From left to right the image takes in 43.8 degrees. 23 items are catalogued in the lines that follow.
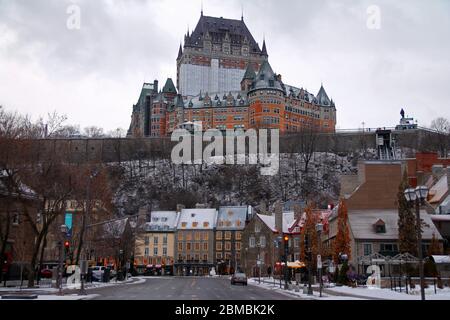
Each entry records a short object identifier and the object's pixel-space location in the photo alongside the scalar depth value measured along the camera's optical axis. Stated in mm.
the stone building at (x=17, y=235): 39969
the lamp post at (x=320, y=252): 33281
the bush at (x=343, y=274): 45312
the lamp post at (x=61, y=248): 31242
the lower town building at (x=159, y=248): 101688
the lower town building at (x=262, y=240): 82525
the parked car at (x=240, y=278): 51719
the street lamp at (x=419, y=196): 20984
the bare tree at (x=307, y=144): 144562
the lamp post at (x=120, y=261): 59944
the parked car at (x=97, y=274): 55522
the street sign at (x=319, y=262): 33156
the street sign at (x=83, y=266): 34234
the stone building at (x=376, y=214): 53469
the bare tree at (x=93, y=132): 161000
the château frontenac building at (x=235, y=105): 162875
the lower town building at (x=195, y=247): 100938
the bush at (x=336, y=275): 48288
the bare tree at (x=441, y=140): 131375
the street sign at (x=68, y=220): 53856
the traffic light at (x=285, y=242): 40750
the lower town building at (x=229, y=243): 100562
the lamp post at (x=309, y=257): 34844
